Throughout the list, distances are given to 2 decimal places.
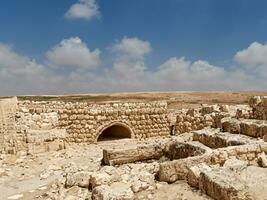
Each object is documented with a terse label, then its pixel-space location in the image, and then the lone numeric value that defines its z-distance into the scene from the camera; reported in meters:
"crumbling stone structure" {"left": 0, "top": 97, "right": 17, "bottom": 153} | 7.71
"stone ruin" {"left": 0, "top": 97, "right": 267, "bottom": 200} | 3.55
